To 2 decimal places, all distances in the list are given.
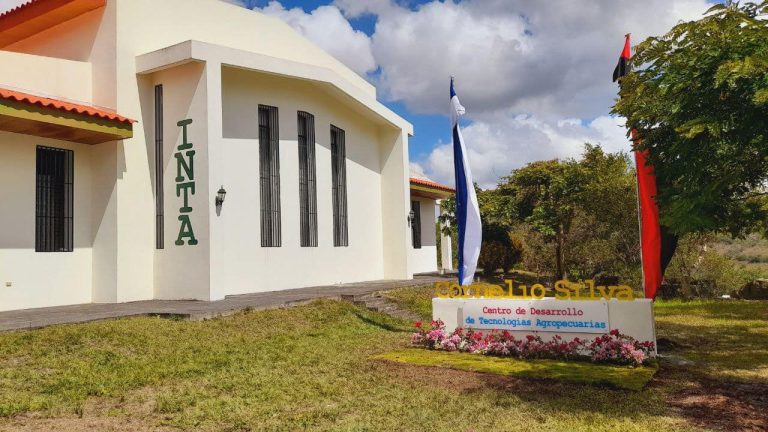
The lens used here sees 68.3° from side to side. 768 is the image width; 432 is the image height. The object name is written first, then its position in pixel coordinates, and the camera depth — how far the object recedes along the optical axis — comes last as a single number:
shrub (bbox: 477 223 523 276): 26.28
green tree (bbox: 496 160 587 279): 22.92
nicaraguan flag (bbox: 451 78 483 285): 10.67
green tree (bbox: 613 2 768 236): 5.39
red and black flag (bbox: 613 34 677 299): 8.84
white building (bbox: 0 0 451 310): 11.95
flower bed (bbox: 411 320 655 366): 8.05
